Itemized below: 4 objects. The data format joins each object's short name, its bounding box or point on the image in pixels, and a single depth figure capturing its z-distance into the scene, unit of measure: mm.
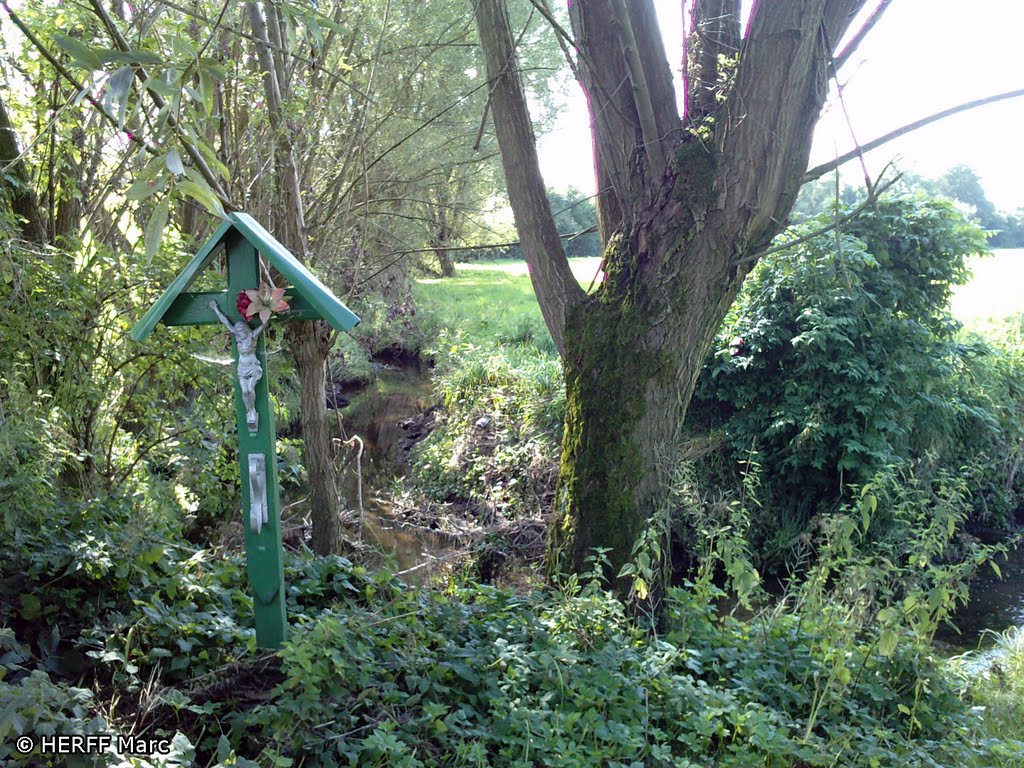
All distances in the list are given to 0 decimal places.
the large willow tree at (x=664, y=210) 4633
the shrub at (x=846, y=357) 8297
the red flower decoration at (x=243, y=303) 3129
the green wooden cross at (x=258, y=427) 3162
